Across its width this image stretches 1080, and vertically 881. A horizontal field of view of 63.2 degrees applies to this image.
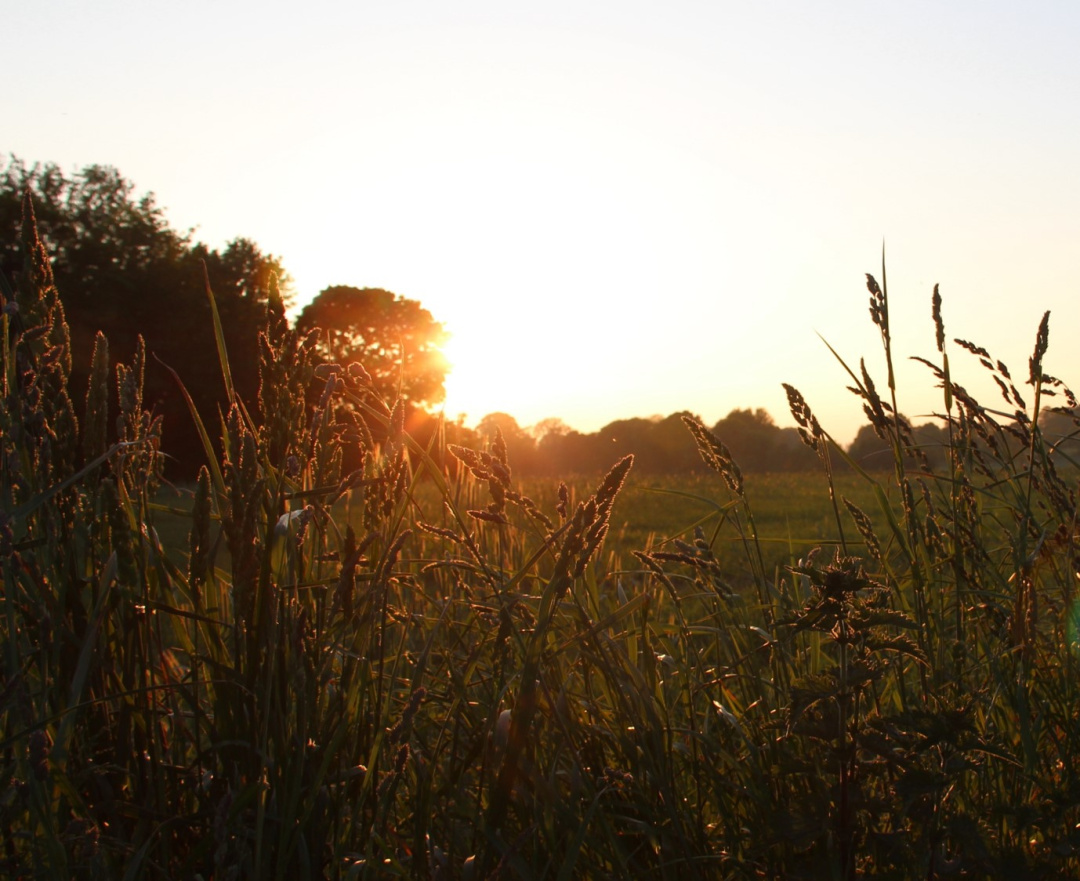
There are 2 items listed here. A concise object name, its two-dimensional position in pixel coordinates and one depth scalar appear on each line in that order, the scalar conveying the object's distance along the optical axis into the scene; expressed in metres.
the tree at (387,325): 32.34
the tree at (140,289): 23.98
